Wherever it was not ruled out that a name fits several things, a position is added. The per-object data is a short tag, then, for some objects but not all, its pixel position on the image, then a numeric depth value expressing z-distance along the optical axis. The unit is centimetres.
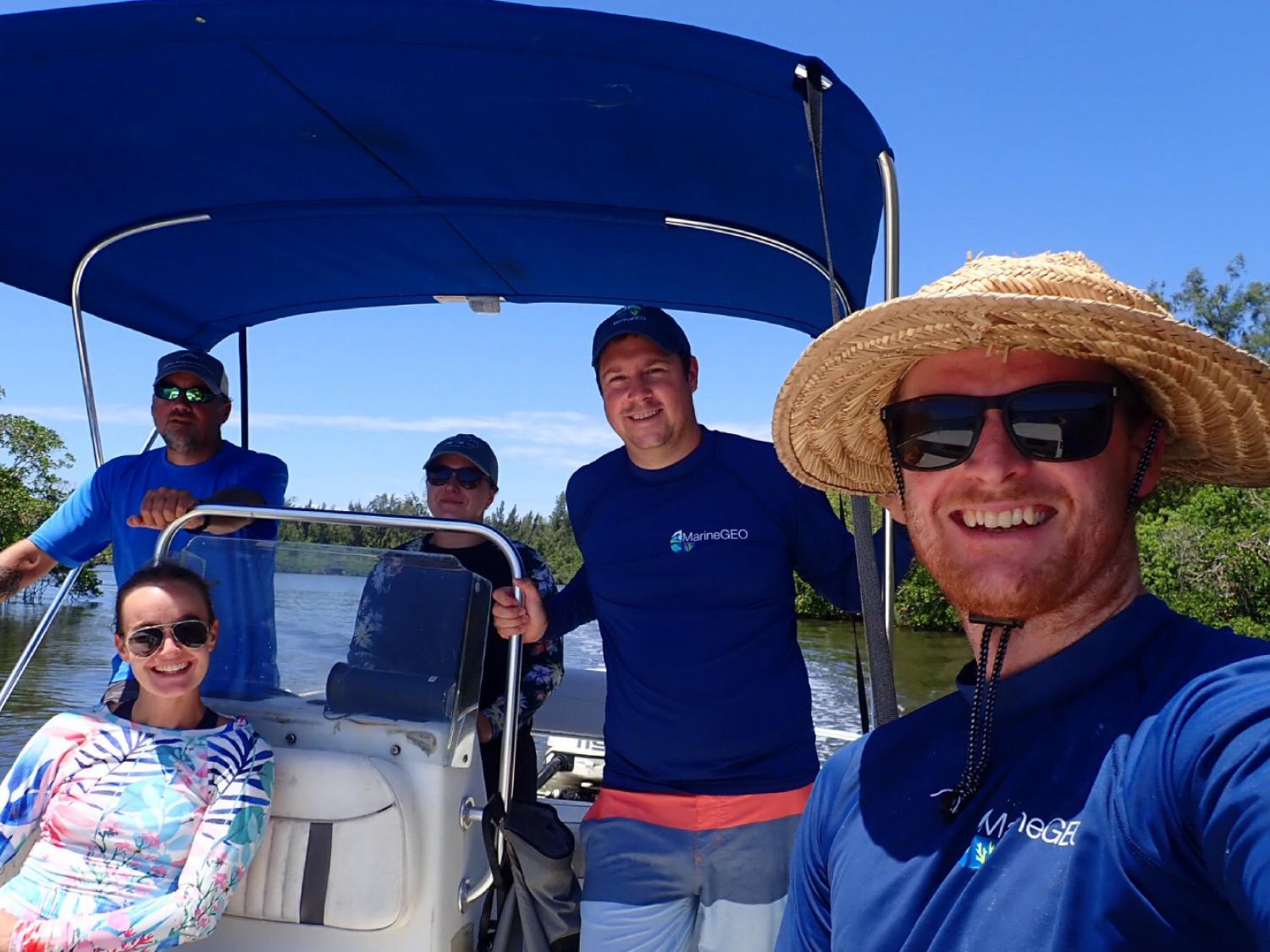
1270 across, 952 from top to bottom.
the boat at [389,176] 204
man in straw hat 76
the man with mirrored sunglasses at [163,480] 300
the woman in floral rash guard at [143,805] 192
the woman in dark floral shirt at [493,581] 238
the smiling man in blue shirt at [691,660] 202
